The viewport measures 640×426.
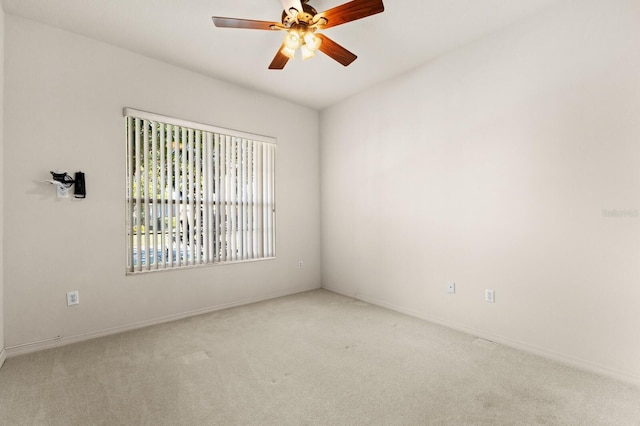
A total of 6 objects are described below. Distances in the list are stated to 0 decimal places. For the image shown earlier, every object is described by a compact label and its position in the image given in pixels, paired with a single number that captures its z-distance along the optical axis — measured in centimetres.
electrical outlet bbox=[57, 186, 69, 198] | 270
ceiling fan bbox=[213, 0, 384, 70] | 202
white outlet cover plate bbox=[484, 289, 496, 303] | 280
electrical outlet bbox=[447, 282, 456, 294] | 310
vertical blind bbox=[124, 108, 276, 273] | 316
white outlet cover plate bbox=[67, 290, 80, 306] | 275
